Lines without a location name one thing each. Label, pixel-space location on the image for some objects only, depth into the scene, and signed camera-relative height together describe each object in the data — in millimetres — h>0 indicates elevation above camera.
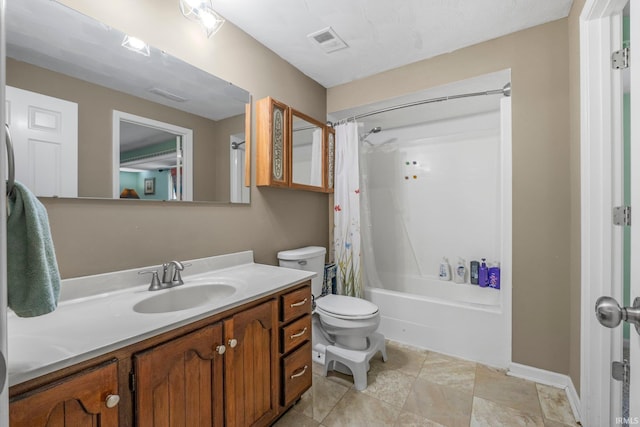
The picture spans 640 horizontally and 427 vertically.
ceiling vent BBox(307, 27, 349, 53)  1843 +1208
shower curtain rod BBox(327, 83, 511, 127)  1933 +900
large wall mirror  1040 +460
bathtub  1958 -845
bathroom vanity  727 -458
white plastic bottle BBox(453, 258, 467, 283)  2746 -587
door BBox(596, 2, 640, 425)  1229 -109
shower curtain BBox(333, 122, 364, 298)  2445 +26
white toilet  1801 -760
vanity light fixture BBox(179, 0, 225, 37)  1443 +1089
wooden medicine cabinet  1868 +499
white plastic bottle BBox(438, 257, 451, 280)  2840 -581
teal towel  650 -108
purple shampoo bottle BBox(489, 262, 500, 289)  2510 -578
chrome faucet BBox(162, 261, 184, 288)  1347 -293
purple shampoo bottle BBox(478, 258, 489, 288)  2574 -578
